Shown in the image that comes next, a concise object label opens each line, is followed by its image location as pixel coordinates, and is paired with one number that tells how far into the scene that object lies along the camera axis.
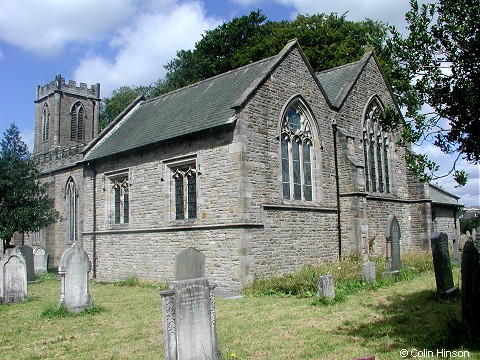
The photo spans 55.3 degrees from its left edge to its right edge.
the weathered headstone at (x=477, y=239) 13.93
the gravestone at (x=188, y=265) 11.20
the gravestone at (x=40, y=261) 23.38
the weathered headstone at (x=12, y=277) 13.70
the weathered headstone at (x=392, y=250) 14.78
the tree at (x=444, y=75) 6.46
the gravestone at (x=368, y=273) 13.31
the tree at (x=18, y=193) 23.22
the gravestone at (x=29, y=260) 19.36
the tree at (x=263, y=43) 33.25
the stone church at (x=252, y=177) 15.43
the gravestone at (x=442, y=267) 10.77
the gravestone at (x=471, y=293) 7.36
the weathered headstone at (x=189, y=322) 6.35
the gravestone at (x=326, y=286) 11.40
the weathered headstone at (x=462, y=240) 17.92
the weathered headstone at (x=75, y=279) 11.42
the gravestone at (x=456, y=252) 19.12
